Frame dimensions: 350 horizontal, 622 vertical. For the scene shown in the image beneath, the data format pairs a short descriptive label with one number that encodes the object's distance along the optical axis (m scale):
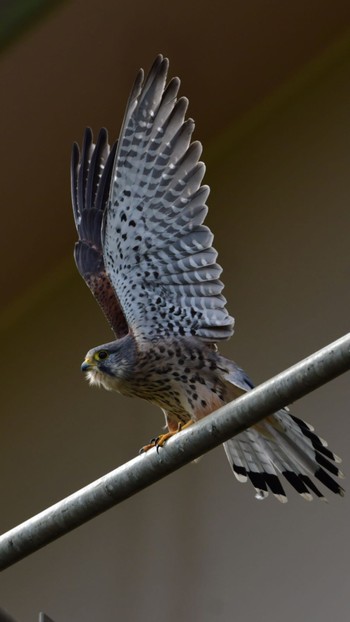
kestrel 9.54
